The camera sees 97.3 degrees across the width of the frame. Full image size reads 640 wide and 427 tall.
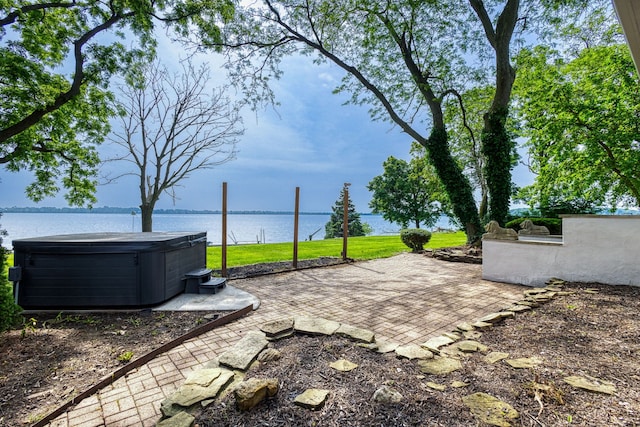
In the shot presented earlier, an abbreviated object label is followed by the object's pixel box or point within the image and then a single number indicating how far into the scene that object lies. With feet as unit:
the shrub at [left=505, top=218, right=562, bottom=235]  33.83
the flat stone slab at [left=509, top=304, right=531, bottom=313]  12.91
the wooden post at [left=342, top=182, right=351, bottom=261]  28.58
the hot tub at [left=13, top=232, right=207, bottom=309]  12.75
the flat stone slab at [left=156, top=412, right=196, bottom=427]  5.66
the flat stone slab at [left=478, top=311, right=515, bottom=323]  11.84
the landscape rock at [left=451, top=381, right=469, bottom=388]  7.00
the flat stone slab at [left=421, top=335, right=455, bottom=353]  9.24
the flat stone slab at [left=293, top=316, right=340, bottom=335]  10.18
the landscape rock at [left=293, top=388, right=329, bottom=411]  6.12
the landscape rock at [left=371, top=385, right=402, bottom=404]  6.25
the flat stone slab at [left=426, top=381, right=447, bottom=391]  6.88
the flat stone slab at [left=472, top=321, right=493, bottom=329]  11.19
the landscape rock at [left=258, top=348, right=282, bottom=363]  8.20
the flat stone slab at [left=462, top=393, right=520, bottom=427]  5.74
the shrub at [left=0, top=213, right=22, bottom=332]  9.17
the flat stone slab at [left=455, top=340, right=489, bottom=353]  9.14
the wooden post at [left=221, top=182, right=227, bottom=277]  20.21
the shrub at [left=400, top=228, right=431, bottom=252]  35.09
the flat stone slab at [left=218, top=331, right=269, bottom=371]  7.89
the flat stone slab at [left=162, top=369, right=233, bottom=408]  6.37
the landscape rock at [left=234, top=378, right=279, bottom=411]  6.11
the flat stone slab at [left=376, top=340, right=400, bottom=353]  9.00
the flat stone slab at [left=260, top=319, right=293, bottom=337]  9.96
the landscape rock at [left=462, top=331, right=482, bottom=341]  10.22
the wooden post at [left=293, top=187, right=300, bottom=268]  24.26
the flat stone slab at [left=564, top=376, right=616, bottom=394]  6.73
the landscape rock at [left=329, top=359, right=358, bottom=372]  7.66
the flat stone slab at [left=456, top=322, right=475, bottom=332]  10.97
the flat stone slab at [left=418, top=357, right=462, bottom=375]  7.75
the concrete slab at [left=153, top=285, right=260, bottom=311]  13.51
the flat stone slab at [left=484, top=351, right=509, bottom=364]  8.40
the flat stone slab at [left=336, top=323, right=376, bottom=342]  9.64
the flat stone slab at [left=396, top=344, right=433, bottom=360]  8.60
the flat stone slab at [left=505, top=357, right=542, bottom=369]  7.93
